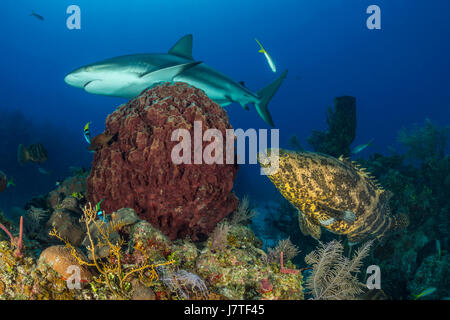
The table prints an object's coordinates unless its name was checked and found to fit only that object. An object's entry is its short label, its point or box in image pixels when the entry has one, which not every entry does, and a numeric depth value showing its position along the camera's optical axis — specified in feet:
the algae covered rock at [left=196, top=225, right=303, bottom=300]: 7.50
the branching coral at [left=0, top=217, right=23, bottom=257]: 7.07
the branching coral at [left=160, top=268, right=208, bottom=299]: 7.07
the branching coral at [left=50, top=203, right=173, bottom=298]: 6.86
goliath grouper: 10.85
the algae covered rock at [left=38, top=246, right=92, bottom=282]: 6.92
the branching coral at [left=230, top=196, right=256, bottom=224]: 13.05
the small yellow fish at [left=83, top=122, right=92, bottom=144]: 15.88
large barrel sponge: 11.26
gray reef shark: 14.28
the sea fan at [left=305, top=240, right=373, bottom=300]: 9.22
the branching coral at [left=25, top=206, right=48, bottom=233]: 12.00
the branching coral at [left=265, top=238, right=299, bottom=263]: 10.27
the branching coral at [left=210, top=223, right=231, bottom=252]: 8.77
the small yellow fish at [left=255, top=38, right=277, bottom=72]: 23.94
